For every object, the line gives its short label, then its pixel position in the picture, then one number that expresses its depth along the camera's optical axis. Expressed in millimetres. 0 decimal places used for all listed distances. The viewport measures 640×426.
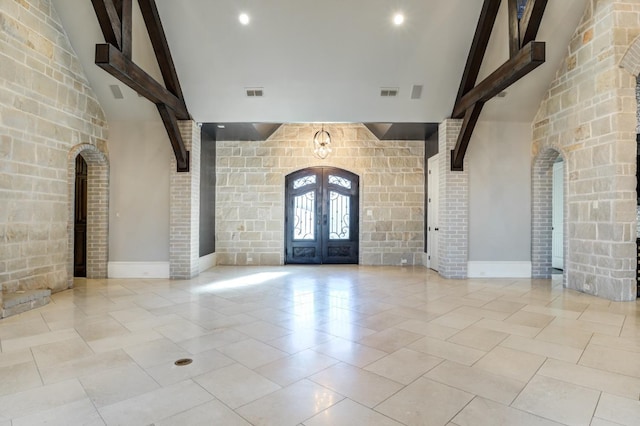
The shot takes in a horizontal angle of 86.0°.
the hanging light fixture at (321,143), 7914
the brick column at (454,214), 6461
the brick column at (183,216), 6418
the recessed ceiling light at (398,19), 4938
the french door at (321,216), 8328
